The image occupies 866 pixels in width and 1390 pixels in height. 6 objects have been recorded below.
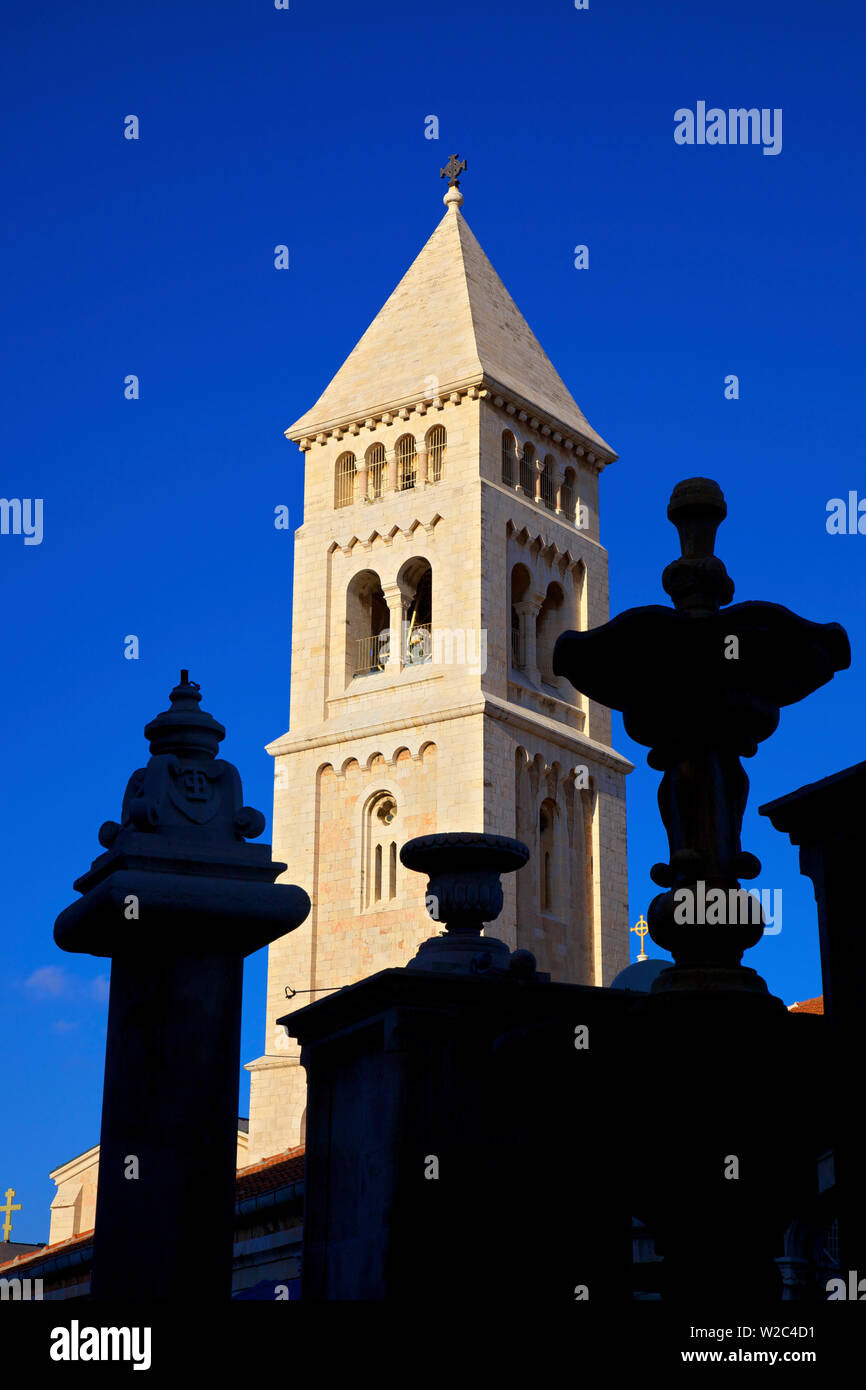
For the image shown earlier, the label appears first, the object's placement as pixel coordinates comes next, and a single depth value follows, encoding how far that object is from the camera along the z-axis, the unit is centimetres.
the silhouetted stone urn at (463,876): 1150
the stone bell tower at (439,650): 4459
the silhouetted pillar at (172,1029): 831
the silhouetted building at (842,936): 785
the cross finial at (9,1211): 4444
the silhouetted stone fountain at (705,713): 788
